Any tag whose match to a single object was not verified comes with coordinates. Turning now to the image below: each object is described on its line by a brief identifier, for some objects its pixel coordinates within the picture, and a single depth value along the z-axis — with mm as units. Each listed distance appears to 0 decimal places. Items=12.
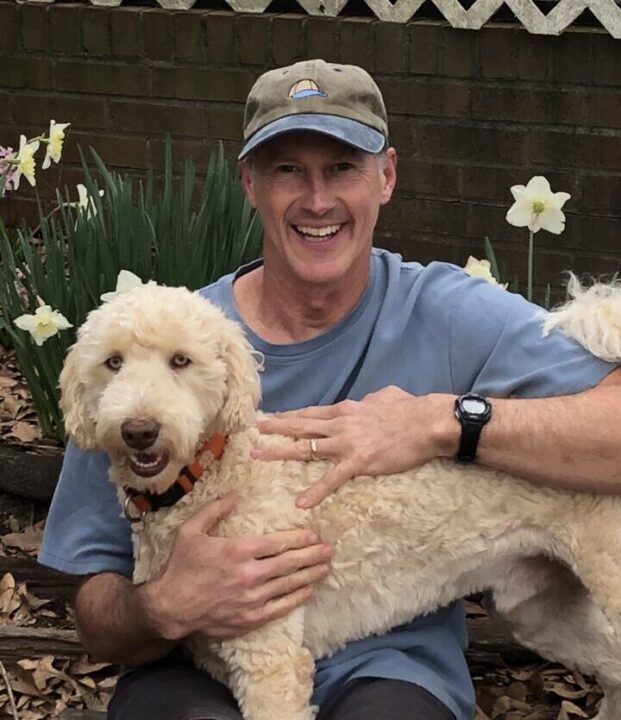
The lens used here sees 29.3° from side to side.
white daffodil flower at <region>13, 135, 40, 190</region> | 3891
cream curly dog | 2316
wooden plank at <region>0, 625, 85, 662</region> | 3439
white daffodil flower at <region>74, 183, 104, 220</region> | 3765
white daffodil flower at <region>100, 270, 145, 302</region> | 3125
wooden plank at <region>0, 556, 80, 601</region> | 3715
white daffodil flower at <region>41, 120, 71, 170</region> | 3855
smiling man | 2461
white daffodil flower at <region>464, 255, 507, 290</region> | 3384
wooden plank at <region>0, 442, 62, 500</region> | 3986
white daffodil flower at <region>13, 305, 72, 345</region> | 3412
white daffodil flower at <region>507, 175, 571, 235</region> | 3355
